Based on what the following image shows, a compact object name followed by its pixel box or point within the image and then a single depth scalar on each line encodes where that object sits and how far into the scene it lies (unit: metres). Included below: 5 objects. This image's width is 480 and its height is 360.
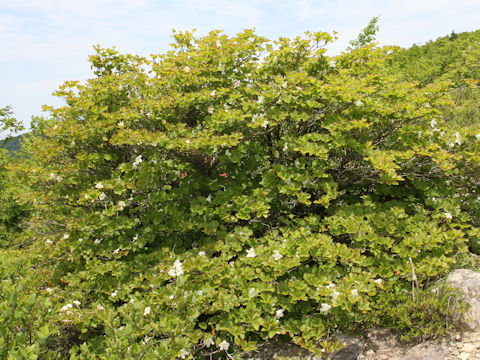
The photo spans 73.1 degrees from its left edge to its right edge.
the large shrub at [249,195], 2.99
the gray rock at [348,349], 3.00
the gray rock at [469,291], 2.95
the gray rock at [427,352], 2.80
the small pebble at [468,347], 2.79
